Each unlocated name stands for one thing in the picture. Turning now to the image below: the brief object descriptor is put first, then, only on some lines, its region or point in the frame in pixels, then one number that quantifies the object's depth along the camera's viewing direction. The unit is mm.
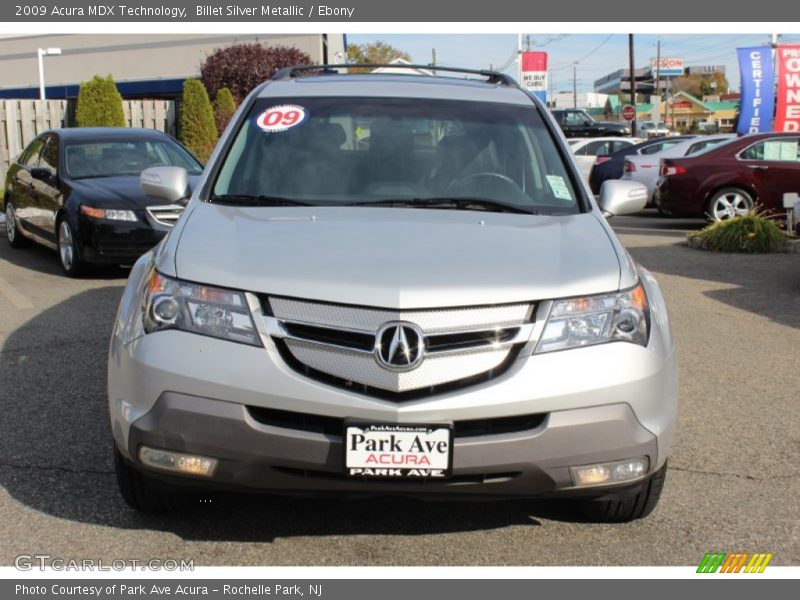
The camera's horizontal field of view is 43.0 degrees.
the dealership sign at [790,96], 19719
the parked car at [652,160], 18031
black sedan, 9852
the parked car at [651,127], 50022
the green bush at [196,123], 23438
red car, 14766
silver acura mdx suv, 3279
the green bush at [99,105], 21641
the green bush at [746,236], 12703
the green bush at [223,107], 28191
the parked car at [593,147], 23375
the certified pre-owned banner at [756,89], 20875
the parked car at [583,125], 37969
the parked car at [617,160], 19281
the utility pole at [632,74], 43694
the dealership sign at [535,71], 30000
